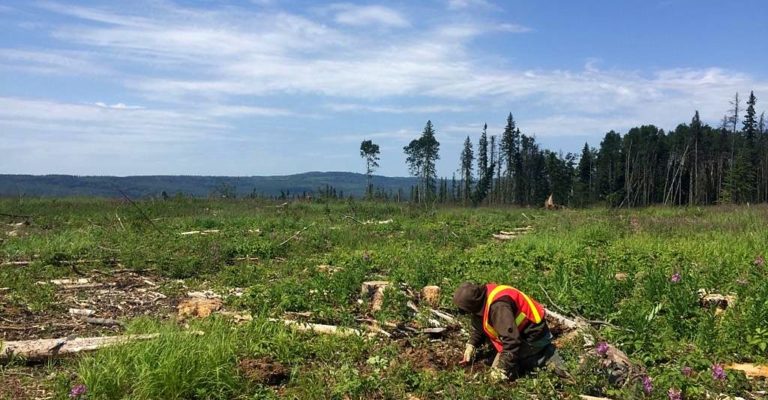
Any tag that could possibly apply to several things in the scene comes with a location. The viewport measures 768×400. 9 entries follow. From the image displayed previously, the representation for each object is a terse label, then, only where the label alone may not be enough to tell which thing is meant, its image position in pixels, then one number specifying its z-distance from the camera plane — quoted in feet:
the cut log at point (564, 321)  19.95
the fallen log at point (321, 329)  20.07
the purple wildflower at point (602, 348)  15.33
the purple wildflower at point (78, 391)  13.66
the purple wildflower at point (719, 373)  14.32
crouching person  16.30
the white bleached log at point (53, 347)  17.52
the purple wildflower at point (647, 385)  13.99
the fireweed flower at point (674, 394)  13.41
